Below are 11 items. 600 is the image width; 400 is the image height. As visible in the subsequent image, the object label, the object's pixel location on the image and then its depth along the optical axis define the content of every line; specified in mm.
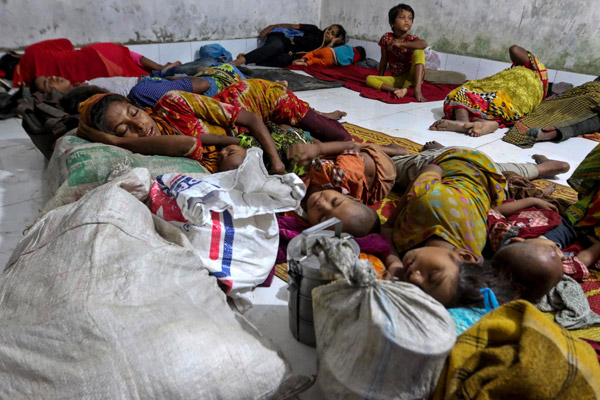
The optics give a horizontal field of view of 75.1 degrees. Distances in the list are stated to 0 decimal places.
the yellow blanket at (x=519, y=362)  825
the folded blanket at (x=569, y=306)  1440
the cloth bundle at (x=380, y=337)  847
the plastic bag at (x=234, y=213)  1414
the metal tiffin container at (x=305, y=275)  1146
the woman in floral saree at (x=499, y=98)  3650
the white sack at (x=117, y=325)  917
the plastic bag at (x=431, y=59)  5461
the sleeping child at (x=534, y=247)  1356
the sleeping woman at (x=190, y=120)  2029
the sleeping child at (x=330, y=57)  6004
